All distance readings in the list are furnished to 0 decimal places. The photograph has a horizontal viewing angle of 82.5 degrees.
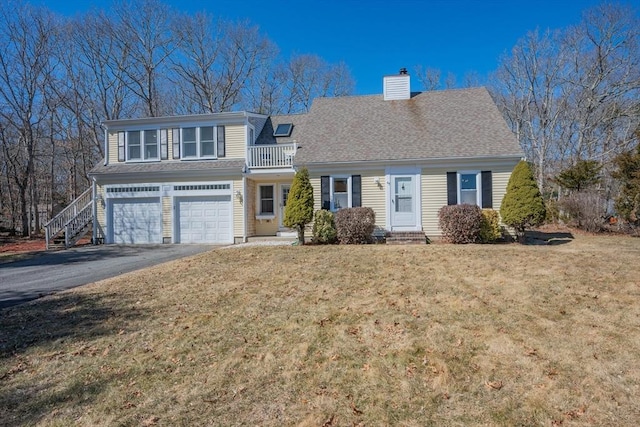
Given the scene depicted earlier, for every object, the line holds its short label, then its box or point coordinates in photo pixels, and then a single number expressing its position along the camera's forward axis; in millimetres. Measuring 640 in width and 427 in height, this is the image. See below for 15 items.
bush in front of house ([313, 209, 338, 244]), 12367
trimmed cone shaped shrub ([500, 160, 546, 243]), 11578
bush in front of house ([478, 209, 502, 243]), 12219
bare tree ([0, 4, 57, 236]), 21047
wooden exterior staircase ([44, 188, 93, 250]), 15562
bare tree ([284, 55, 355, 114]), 33312
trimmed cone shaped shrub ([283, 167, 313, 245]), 12461
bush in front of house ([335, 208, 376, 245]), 12234
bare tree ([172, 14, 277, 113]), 29609
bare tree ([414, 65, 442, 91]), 33062
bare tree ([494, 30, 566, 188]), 25391
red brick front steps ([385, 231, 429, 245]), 12741
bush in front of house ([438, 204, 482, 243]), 11914
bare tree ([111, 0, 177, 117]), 26828
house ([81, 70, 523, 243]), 13688
